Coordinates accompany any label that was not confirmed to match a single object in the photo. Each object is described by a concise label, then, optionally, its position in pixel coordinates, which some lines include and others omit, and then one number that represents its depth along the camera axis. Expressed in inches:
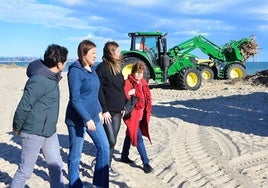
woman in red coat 161.2
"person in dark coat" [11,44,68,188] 109.0
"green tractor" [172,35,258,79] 578.1
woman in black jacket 145.5
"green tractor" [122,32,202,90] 480.9
